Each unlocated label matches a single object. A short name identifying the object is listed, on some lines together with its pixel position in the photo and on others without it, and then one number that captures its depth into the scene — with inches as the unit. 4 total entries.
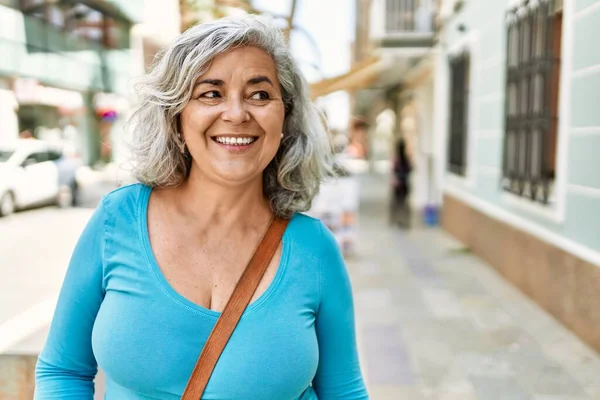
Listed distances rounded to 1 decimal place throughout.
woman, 56.1
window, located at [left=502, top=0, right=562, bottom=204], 218.1
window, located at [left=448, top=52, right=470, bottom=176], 364.5
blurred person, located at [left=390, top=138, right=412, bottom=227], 437.4
